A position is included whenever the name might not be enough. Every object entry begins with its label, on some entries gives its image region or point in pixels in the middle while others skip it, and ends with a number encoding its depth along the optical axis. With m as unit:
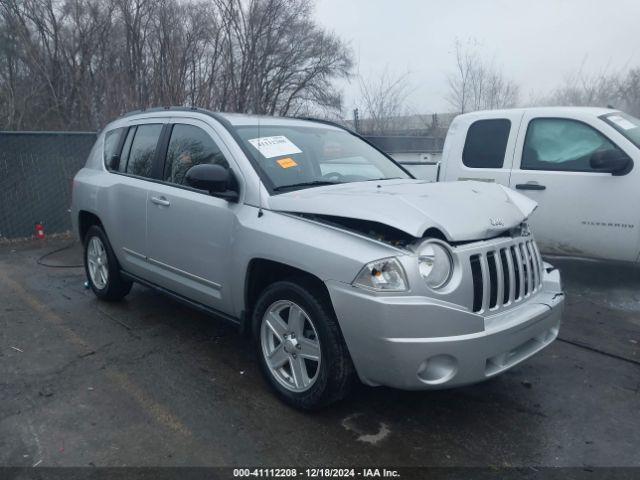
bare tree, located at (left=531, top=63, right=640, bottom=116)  14.16
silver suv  2.88
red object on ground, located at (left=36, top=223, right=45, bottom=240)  8.73
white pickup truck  5.31
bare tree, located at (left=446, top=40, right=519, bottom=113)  14.54
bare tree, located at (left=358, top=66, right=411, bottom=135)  16.08
